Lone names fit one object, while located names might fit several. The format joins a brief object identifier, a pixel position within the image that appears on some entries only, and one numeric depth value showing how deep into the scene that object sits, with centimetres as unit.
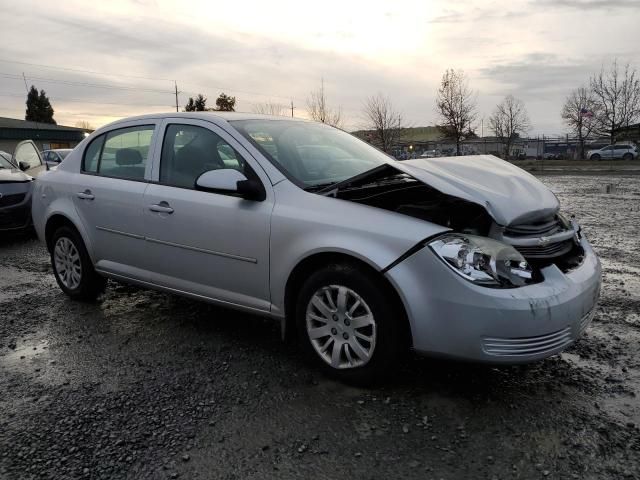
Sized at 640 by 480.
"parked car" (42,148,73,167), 1558
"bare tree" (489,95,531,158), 5778
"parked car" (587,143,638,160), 4138
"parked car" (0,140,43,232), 830
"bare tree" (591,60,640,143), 4803
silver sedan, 280
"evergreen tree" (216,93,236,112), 5453
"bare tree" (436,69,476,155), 3906
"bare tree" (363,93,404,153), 3881
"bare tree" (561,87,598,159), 5162
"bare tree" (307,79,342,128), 4019
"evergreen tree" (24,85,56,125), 7450
